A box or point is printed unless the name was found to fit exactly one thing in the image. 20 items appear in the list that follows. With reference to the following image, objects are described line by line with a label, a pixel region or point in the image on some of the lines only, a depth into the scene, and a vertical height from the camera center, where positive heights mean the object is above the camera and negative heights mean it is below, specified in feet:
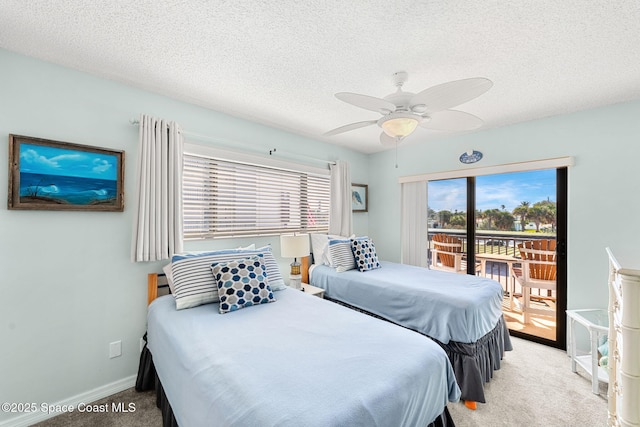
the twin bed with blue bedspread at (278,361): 3.44 -2.36
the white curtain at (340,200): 12.84 +0.71
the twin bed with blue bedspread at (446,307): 6.89 -2.76
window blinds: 8.66 +0.61
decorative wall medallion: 11.21 +2.52
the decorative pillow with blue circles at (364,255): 10.61 -1.61
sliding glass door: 9.77 -0.87
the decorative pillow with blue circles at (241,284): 6.43 -1.76
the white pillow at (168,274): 7.09 -1.64
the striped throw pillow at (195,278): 6.48 -1.61
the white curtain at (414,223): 13.06 -0.39
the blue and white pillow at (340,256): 10.59 -1.65
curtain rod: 8.23 +2.51
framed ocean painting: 5.90 +0.90
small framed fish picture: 14.30 +0.96
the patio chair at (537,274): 9.98 -2.25
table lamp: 9.57 -1.18
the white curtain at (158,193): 7.26 +0.60
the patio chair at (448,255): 12.05 -1.83
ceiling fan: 4.97 +2.34
